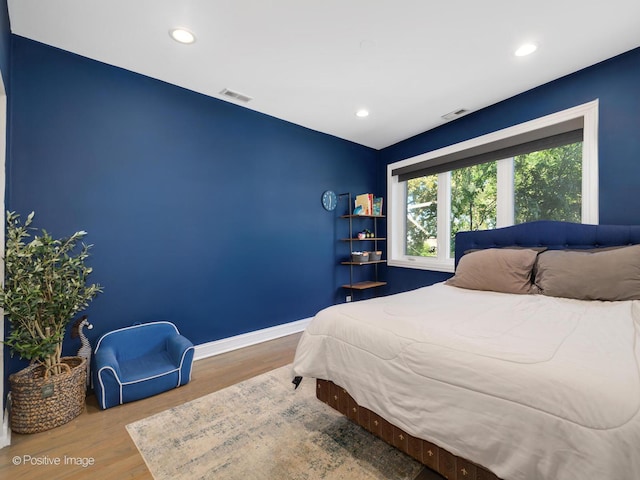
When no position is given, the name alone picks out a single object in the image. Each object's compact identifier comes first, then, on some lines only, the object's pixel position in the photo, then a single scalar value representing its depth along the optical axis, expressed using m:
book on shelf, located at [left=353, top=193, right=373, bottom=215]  4.08
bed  0.87
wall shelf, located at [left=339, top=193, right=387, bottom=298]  4.13
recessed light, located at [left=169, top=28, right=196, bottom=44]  2.02
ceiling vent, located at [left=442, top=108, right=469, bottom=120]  3.27
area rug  1.45
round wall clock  3.93
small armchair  2.02
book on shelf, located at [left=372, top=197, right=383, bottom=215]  4.27
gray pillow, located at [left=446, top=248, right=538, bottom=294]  2.37
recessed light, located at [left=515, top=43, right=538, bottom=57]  2.19
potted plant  1.76
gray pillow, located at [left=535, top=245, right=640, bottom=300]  1.92
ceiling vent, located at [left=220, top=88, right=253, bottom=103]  2.84
